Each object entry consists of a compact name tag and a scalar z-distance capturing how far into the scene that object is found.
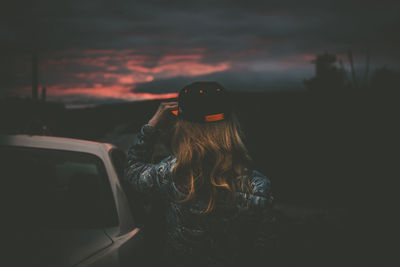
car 1.73
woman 1.78
